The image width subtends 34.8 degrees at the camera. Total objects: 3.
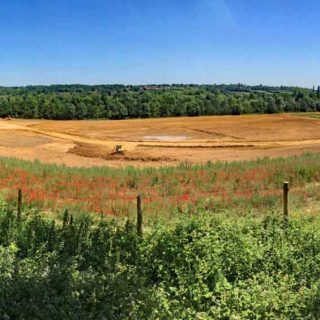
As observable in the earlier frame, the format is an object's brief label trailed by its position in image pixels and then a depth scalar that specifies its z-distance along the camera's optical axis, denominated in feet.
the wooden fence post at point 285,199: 44.54
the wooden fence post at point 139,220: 41.44
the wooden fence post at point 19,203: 45.19
